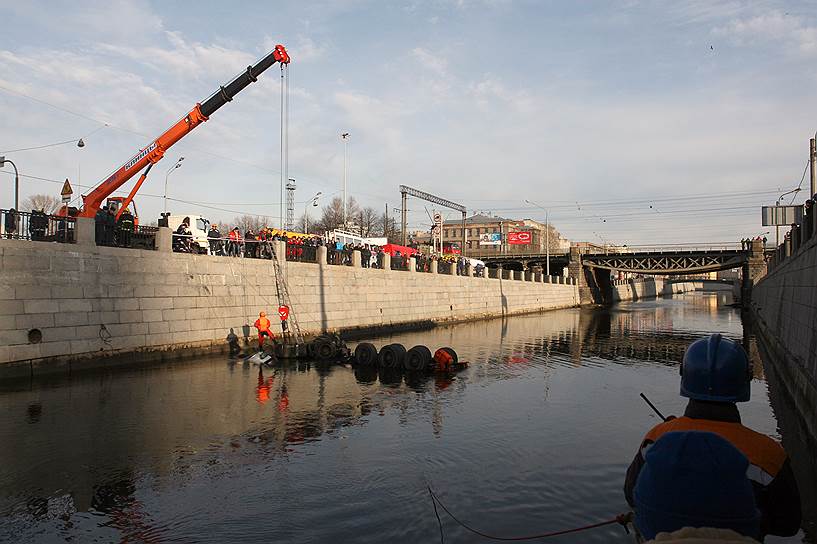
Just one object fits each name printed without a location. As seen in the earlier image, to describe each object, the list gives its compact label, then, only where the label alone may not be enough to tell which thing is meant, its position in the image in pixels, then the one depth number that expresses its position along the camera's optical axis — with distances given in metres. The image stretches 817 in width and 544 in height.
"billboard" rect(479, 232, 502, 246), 115.88
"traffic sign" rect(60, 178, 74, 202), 24.39
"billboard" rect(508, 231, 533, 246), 123.31
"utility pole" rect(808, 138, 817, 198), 32.97
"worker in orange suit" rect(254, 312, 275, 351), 23.72
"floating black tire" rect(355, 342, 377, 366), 21.50
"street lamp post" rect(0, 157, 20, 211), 24.64
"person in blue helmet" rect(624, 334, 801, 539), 2.86
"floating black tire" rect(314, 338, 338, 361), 23.28
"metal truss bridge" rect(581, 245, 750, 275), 78.25
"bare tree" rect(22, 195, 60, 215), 79.28
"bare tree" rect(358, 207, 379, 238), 108.71
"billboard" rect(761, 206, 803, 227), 33.79
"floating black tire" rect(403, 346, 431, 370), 20.19
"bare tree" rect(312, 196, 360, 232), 103.25
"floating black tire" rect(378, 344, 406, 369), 20.59
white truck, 32.59
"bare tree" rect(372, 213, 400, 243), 114.54
